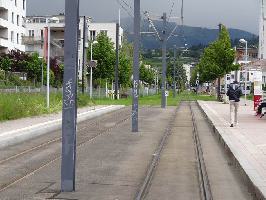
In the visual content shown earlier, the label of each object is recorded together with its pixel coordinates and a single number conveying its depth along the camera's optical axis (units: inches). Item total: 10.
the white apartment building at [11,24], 3289.9
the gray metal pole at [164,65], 1726.1
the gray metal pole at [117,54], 2556.3
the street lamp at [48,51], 1268.2
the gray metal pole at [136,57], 847.1
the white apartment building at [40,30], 3948.3
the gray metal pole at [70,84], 368.8
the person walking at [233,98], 927.0
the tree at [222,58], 2338.8
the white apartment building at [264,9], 1809.8
